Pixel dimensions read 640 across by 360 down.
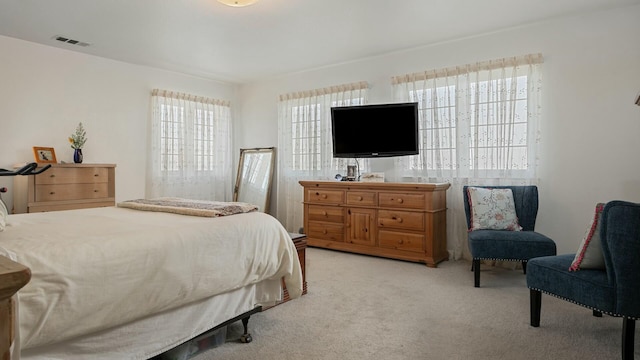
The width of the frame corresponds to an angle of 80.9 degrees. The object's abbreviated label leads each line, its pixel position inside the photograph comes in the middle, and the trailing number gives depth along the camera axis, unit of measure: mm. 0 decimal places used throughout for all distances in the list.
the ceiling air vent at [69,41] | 4117
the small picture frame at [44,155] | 4176
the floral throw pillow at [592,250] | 2131
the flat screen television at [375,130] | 4371
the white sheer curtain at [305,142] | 5180
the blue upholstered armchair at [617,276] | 1877
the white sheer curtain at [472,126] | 3895
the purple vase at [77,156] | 4414
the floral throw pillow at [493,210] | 3541
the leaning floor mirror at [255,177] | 5945
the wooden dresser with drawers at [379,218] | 3996
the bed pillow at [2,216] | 1680
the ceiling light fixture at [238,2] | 3051
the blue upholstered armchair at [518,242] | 3080
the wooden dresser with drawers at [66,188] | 3898
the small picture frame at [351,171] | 4844
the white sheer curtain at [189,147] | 5371
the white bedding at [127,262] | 1347
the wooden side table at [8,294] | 574
